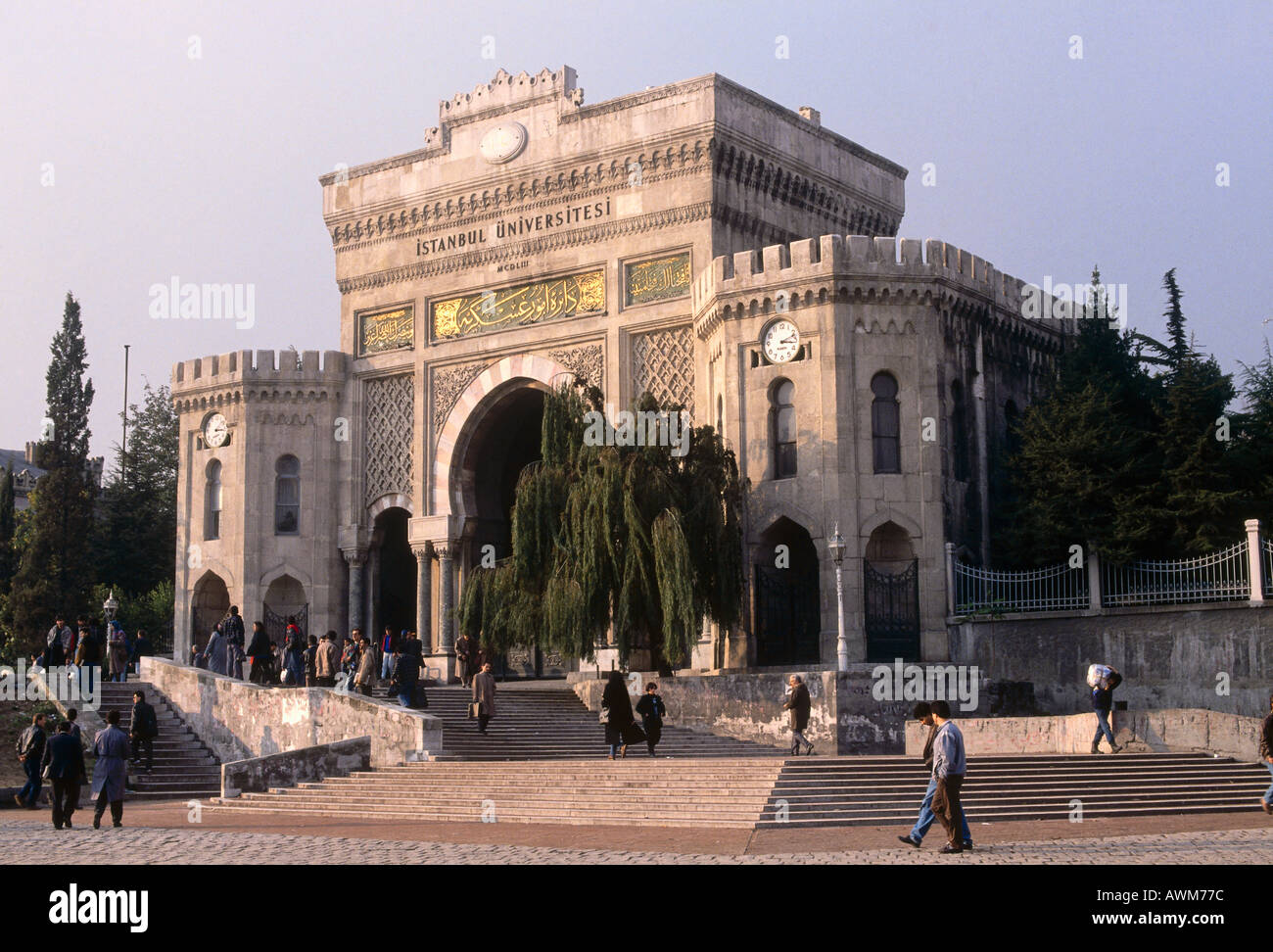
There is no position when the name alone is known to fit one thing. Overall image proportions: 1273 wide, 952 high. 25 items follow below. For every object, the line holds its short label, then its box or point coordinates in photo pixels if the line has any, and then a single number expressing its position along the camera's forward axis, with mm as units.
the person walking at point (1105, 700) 19984
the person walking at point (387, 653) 27562
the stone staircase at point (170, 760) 24938
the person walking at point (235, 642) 28703
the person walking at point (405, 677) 24500
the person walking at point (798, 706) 21828
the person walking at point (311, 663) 28500
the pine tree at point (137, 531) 49031
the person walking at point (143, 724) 23906
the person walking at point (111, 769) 18062
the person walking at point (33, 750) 20484
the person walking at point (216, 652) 30375
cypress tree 44125
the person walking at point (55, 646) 28172
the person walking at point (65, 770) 17797
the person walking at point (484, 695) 23797
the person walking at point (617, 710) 21875
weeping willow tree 25875
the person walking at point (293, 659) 27953
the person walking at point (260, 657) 28188
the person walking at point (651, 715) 22328
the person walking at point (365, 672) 25609
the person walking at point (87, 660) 27469
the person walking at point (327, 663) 27250
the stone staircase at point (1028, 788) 17188
